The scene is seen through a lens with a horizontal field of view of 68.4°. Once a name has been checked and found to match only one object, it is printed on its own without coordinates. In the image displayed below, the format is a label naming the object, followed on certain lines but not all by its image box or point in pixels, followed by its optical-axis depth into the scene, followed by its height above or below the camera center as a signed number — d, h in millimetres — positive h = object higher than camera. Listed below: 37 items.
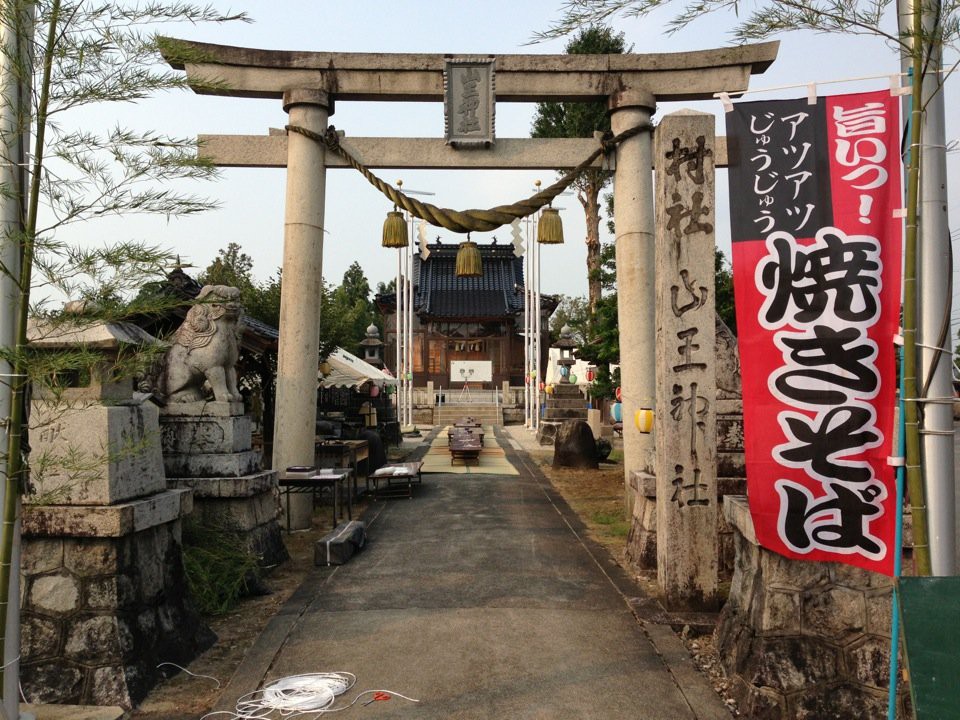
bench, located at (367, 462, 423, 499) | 11148 -1311
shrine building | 41781 +4355
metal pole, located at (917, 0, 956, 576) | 2643 +275
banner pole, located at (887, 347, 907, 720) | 2502 -716
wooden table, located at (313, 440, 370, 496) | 11898 -965
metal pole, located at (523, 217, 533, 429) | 25656 +1756
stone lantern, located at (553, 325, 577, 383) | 24281 +1668
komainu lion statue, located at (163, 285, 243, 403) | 6398 +388
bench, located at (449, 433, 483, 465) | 16023 -1189
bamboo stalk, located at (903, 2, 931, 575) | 2564 +196
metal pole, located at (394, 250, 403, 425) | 27319 +2466
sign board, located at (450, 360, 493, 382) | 39594 +1404
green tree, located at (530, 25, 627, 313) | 21016 +8785
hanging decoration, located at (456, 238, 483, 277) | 10688 +2079
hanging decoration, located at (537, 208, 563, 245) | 10875 +2605
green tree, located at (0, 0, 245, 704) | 2607 +854
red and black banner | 3156 +377
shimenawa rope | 8680 +2306
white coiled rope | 3781 -1667
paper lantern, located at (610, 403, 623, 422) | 12334 -279
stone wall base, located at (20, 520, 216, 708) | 3891 -1280
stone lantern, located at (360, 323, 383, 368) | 28958 +2269
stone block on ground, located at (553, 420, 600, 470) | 15289 -1130
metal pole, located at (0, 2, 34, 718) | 2684 +766
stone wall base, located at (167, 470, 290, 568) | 6332 -974
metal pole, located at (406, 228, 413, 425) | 26530 +2316
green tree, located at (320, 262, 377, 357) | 18766 +2100
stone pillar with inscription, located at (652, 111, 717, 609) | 5344 +206
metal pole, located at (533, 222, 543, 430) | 25031 +2330
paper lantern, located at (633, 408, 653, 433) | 6617 -233
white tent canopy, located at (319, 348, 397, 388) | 19500 +671
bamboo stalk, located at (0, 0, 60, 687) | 2592 +60
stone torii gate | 8914 +3301
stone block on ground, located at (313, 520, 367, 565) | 6977 -1510
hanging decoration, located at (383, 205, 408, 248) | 10812 +2565
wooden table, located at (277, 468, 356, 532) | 7996 -973
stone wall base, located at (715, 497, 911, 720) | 3434 -1252
